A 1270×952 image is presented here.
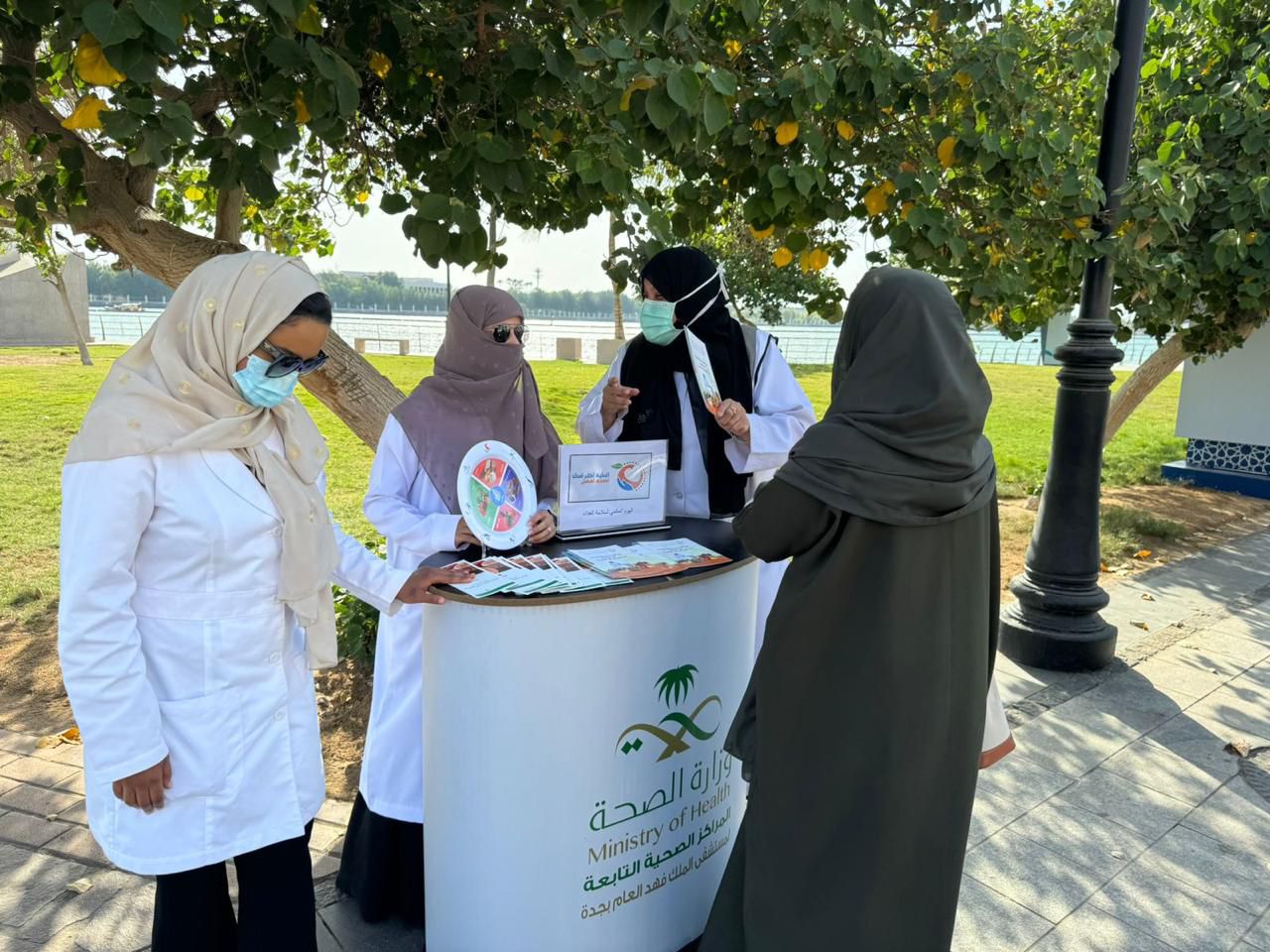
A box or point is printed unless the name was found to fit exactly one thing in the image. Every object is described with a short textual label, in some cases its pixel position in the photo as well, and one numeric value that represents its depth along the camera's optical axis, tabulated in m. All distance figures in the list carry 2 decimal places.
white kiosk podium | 2.13
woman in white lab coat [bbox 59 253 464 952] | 1.69
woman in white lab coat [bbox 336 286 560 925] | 2.53
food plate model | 2.34
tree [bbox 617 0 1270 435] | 3.50
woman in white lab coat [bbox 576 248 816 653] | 2.86
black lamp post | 4.72
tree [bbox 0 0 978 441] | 2.39
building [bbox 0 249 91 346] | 33.69
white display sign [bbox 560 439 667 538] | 2.55
